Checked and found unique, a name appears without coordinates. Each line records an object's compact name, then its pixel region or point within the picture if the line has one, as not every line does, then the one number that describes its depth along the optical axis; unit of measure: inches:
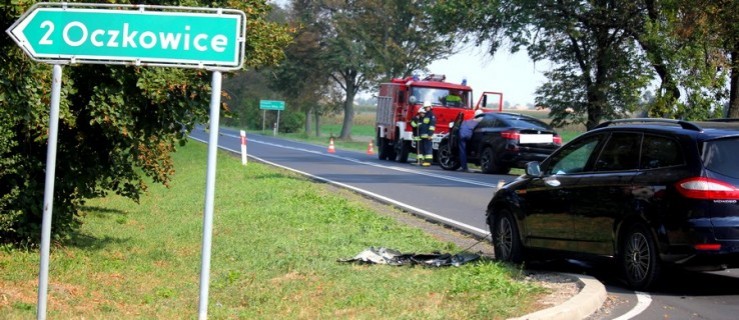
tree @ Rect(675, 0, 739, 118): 855.1
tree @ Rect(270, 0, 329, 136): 2807.6
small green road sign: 2913.4
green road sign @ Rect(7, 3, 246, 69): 266.4
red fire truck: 1348.4
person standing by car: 1181.7
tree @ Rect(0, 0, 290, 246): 424.8
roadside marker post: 1238.9
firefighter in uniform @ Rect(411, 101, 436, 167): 1254.3
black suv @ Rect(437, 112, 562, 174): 1096.2
